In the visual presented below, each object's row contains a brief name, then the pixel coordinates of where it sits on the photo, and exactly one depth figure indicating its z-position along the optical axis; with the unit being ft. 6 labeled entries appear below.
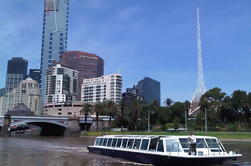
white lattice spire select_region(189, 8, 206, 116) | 581.94
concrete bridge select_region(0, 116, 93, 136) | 440.86
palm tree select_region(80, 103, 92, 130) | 458.09
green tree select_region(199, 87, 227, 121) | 414.88
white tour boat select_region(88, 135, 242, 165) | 86.33
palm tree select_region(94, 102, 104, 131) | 437.17
